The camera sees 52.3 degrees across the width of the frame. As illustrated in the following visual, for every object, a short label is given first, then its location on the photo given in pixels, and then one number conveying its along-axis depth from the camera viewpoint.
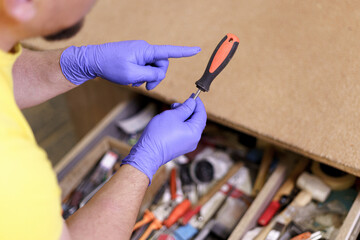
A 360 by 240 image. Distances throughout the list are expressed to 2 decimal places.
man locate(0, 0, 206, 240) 0.52
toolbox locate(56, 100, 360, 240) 0.82
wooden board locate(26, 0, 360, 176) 0.81
